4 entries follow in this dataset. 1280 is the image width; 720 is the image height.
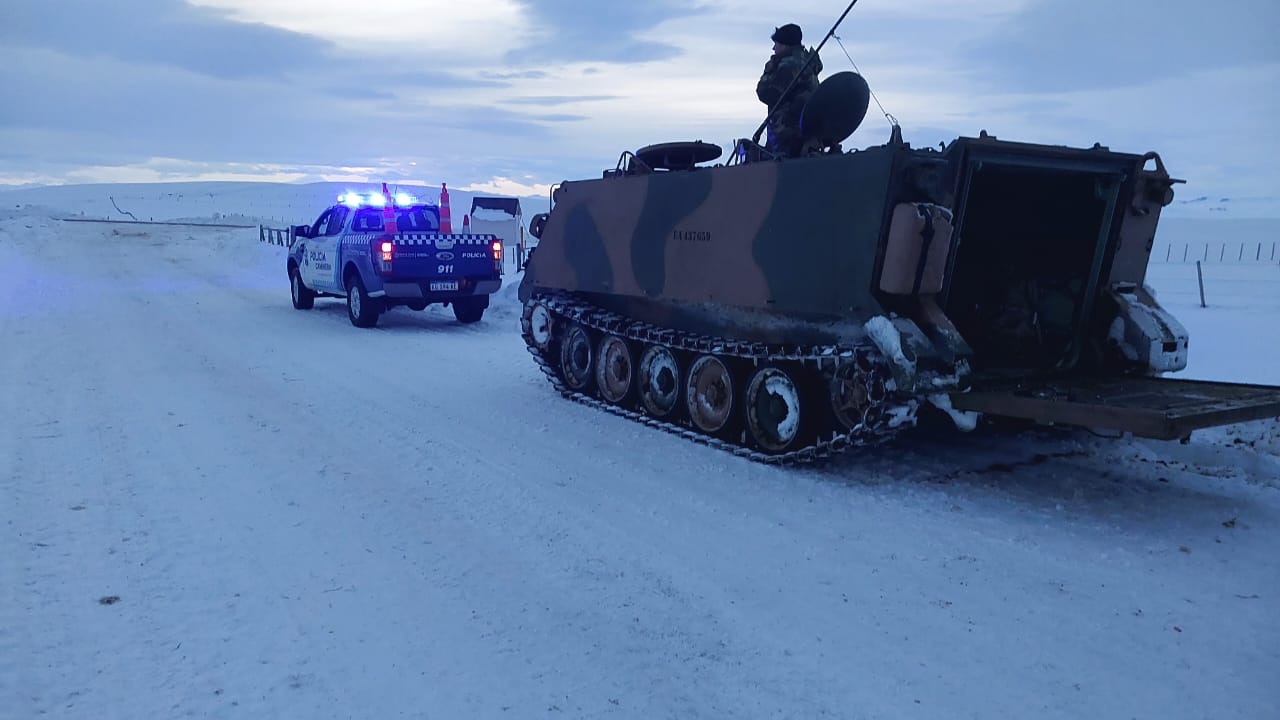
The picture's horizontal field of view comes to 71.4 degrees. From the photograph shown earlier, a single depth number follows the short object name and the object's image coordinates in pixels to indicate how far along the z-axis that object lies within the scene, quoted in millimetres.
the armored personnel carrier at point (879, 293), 5672
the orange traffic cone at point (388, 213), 14453
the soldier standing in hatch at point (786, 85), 7434
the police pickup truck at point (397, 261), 13180
